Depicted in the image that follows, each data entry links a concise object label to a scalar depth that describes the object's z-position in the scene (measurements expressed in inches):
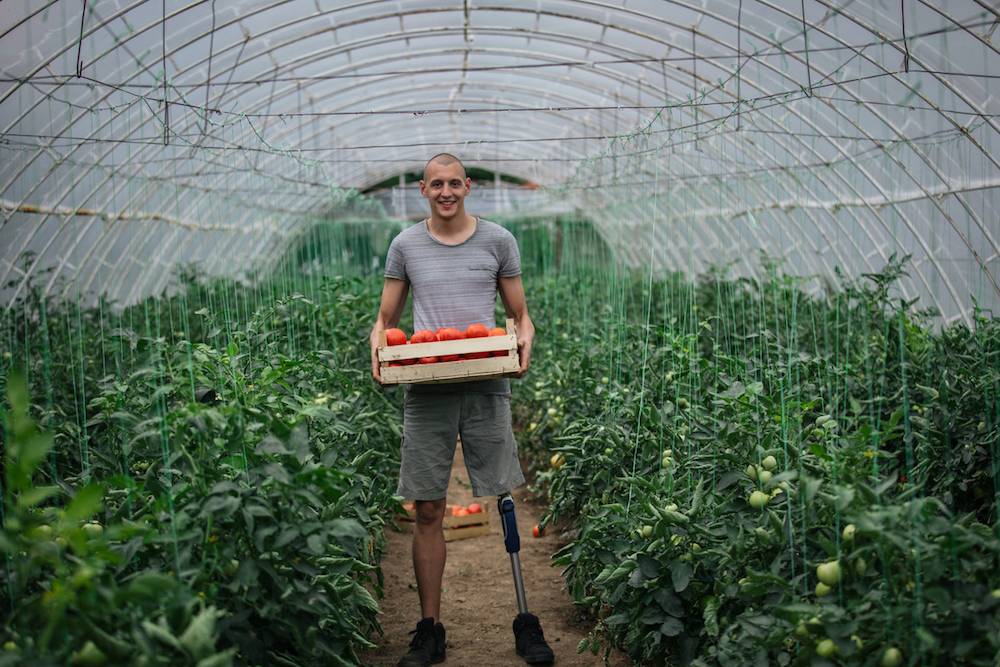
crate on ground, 159.9
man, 100.1
